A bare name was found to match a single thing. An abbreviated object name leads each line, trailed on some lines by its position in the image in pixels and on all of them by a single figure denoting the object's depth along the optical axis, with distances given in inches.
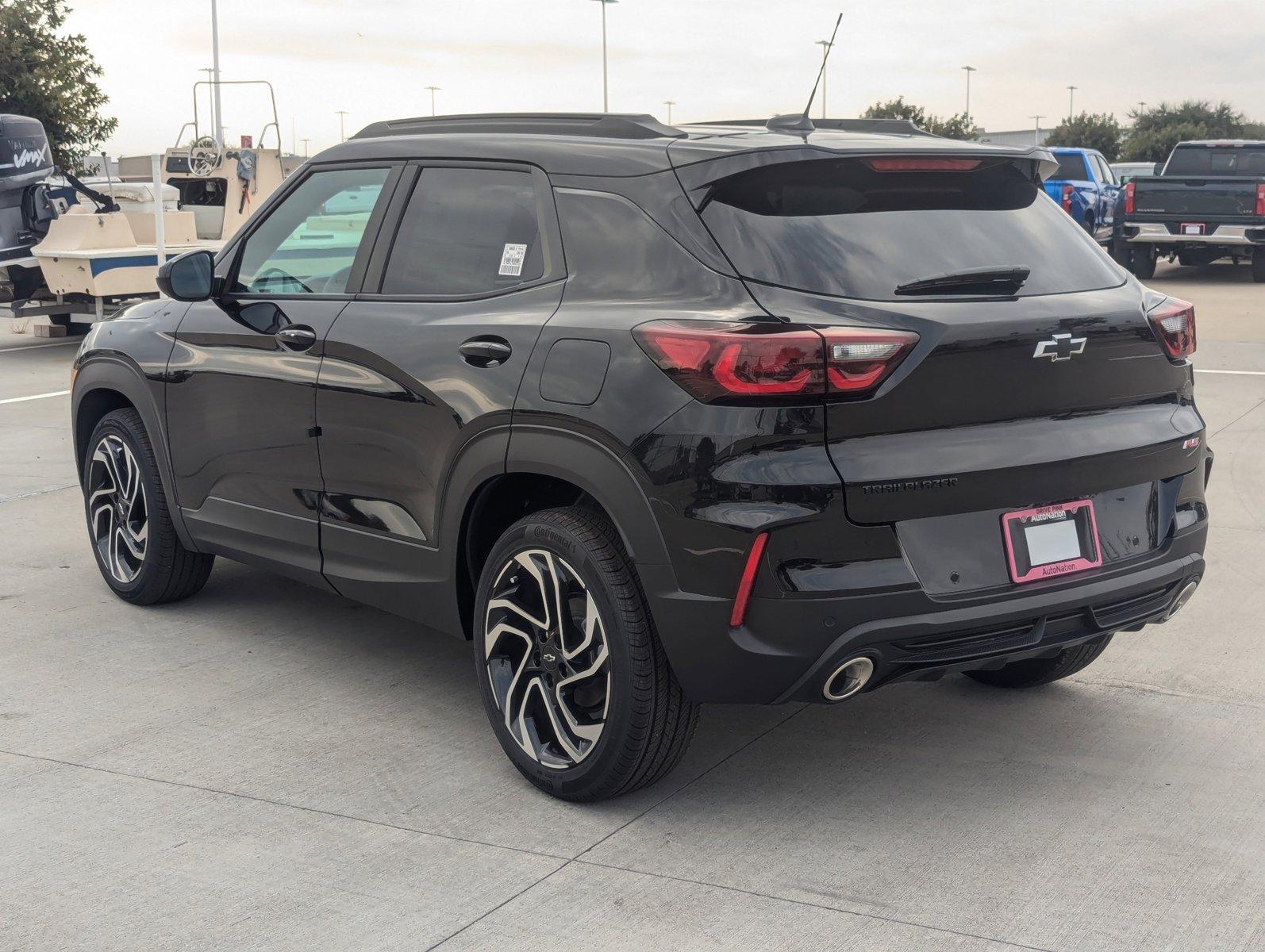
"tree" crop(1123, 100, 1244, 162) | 2839.6
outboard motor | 561.9
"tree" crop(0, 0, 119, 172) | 1156.5
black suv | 133.4
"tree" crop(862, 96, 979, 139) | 2249.0
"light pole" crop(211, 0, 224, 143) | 1722.4
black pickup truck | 791.1
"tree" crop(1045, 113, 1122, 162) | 2960.1
